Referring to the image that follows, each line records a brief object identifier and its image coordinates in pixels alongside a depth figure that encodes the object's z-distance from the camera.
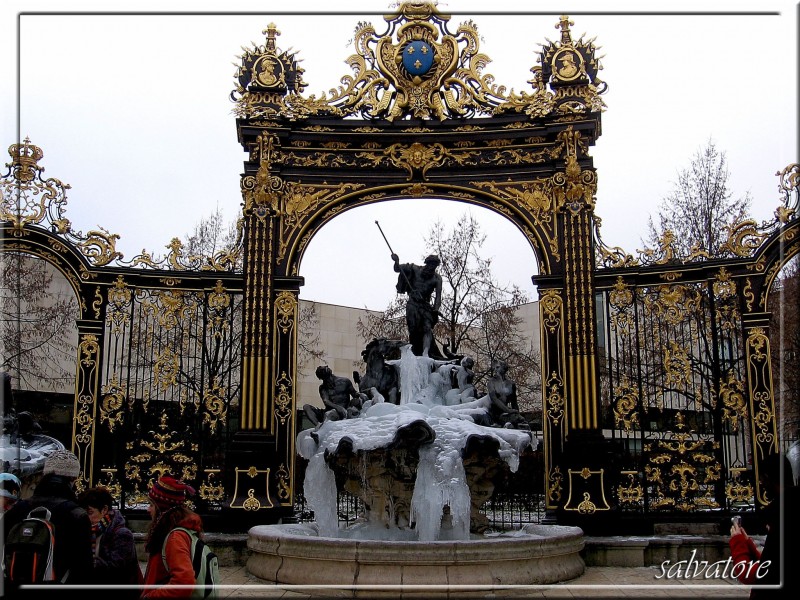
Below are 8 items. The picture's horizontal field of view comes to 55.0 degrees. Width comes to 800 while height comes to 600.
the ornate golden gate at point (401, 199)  9.84
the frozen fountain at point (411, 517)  6.70
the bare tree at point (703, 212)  15.11
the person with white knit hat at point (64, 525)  3.73
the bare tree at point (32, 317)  11.70
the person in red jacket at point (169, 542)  3.35
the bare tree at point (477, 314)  18.17
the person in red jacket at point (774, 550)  3.68
